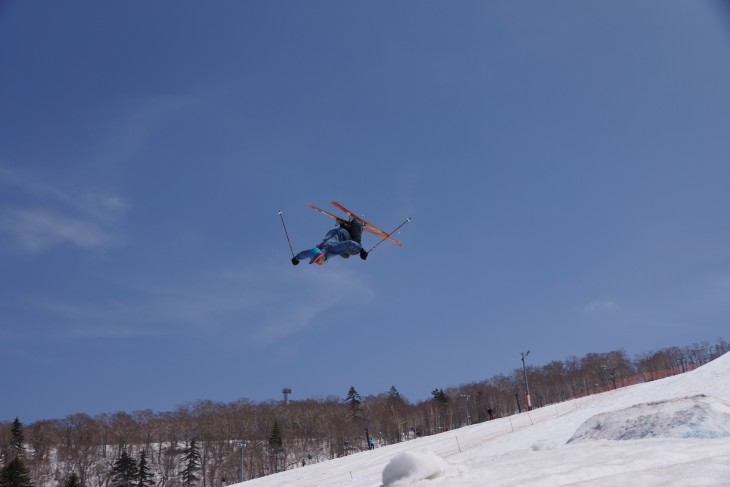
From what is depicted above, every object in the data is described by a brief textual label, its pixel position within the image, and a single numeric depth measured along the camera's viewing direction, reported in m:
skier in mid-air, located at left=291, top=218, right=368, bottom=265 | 19.92
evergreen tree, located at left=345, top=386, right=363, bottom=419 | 139.62
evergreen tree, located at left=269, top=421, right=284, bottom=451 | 100.75
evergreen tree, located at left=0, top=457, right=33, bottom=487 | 69.25
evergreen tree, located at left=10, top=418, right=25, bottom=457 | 107.01
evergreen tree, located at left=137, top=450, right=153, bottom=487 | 90.06
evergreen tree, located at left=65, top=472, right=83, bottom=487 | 68.81
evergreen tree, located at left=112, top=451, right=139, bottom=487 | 88.75
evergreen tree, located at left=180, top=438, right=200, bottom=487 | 95.19
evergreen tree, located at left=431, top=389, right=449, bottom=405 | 139.48
